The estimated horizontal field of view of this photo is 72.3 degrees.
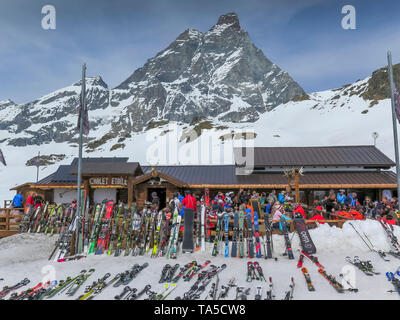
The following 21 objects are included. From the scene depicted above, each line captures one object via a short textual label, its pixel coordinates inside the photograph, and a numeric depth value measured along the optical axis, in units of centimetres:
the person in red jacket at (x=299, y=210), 1005
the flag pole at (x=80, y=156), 927
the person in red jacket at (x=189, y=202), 1052
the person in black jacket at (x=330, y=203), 1169
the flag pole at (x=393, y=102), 861
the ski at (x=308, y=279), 620
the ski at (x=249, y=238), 868
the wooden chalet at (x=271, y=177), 1717
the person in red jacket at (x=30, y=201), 1346
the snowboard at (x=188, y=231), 916
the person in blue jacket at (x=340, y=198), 1336
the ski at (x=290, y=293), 578
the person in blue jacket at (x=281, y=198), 1355
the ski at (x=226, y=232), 877
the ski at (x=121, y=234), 913
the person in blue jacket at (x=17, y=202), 1388
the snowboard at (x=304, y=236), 876
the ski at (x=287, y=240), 842
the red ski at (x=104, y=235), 931
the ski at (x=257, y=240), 863
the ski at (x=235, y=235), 879
